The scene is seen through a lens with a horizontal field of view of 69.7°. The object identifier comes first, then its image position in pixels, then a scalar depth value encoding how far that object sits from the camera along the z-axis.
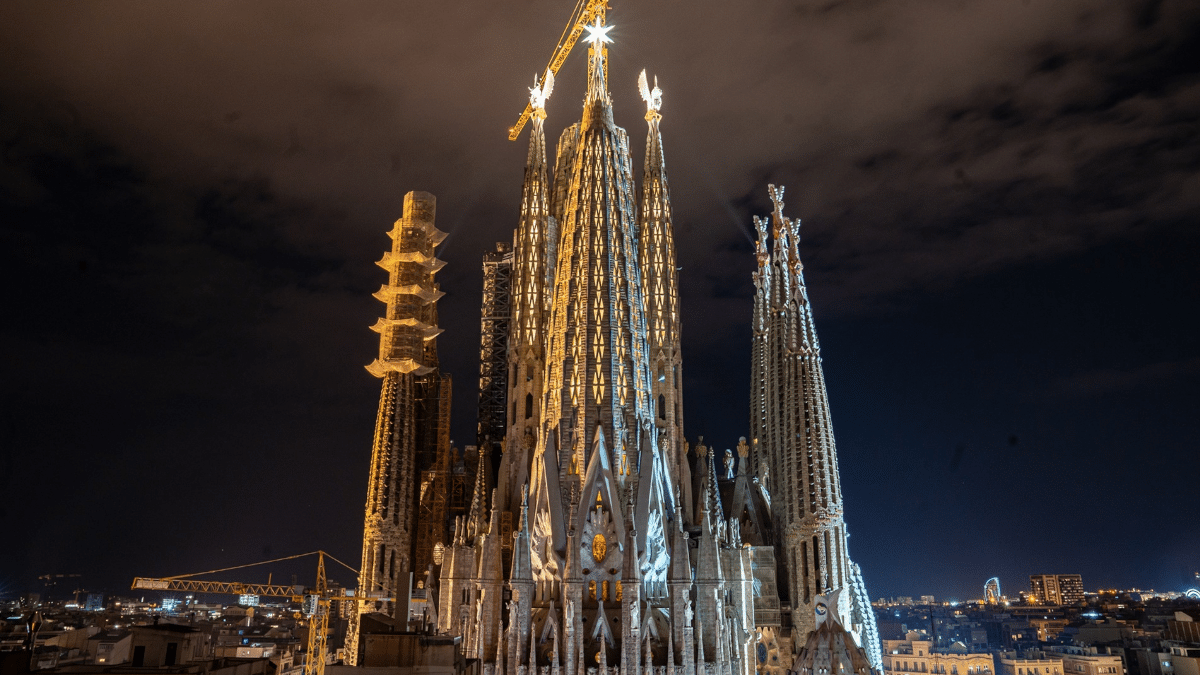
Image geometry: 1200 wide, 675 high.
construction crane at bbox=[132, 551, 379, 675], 61.97
